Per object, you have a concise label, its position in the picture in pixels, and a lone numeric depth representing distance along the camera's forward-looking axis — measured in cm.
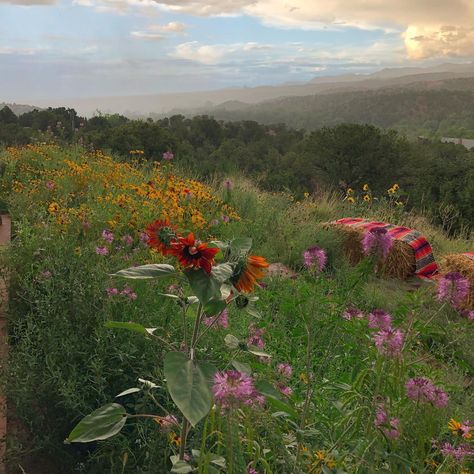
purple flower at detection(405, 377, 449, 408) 139
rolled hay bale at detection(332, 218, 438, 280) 591
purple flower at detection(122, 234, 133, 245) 338
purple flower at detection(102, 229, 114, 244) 290
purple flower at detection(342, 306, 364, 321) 221
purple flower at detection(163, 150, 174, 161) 660
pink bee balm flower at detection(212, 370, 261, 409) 107
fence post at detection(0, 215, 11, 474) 194
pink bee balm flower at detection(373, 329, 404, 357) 142
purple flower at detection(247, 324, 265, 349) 207
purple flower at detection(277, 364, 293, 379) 197
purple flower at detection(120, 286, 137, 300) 231
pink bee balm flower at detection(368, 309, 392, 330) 156
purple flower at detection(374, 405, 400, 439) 141
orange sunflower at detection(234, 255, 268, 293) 120
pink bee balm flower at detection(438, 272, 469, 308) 166
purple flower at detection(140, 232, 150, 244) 331
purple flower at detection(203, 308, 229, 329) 203
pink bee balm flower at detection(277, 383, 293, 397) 186
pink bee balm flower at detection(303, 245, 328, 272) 180
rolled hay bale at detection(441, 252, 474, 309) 505
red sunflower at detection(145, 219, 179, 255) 122
